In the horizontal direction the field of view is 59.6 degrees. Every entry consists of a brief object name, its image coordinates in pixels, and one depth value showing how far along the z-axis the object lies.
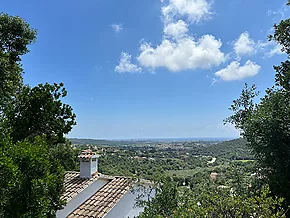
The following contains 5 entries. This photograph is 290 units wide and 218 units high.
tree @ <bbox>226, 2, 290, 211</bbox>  7.77
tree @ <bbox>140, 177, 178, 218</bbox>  6.32
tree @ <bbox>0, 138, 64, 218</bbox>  5.89
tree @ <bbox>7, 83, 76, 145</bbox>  9.48
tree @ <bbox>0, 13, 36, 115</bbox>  8.35
